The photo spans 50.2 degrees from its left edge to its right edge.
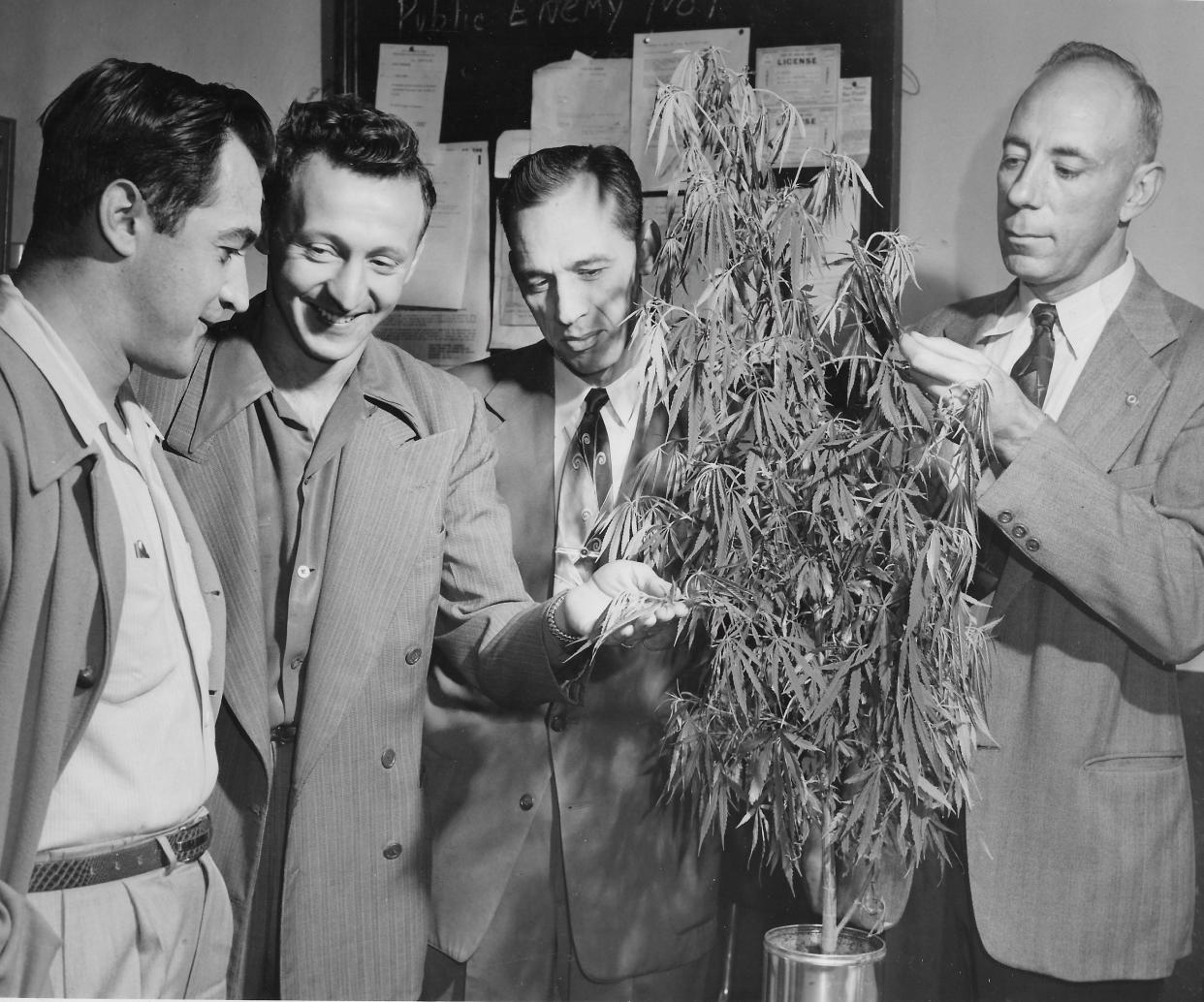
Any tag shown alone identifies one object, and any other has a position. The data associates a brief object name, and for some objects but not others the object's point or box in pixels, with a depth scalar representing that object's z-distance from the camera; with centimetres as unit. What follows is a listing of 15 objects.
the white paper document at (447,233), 224
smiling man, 202
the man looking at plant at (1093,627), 198
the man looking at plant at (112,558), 160
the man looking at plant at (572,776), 216
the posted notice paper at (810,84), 220
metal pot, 187
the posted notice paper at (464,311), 224
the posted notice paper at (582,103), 223
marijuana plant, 183
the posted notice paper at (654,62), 220
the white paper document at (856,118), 220
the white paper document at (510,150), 226
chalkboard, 221
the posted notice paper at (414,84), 227
